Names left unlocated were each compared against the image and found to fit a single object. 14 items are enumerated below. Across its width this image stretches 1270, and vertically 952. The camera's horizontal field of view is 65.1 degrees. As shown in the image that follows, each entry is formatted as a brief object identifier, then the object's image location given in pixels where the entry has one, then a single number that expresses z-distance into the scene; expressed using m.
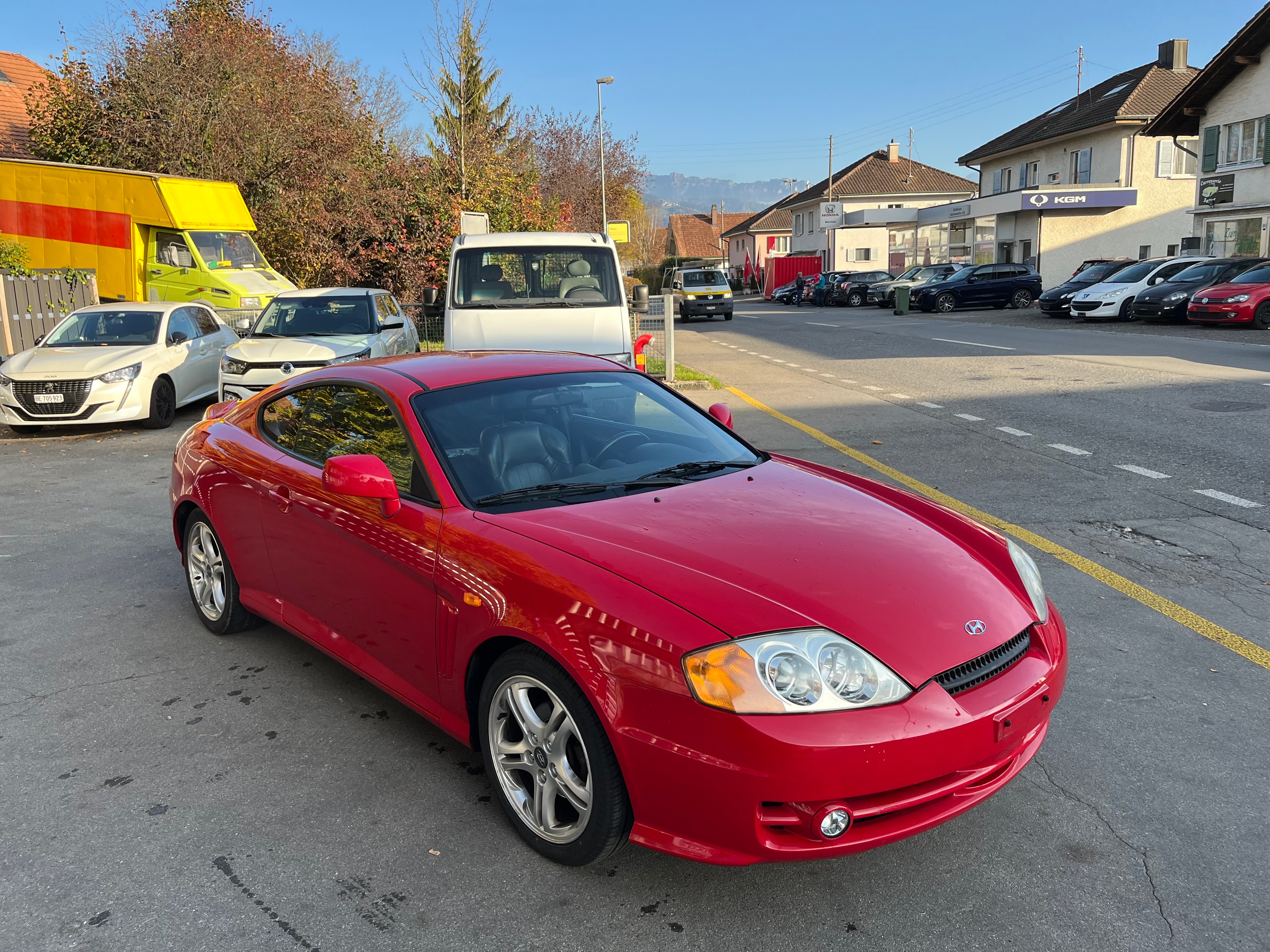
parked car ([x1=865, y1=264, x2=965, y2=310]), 39.59
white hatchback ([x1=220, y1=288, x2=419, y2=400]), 11.48
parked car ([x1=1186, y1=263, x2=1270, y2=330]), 21.88
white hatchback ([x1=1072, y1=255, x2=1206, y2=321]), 26.48
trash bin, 35.59
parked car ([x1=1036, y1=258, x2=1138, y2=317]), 29.19
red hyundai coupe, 2.52
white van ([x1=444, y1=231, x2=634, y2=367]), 10.14
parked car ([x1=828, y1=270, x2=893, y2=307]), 44.97
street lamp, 45.06
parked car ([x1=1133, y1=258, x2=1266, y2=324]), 24.52
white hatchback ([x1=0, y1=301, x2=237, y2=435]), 11.16
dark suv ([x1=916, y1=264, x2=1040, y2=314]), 35.62
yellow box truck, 17.55
